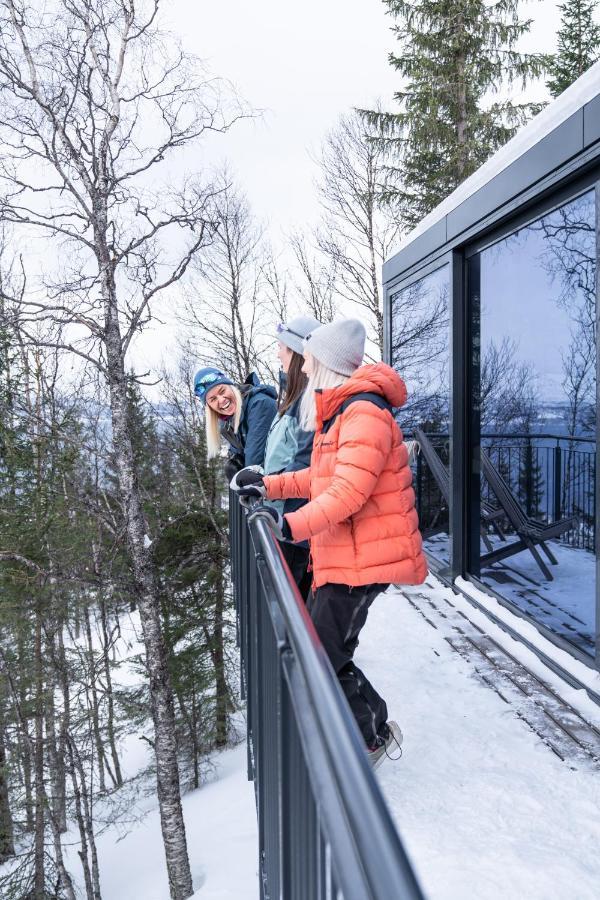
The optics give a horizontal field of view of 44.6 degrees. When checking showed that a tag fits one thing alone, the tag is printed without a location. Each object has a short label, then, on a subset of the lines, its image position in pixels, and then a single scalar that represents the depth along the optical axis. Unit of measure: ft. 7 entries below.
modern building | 12.48
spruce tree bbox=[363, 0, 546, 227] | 61.72
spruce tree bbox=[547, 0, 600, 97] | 66.54
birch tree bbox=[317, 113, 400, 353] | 66.03
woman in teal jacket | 10.52
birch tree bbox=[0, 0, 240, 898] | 40.42
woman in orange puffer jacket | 7.72
